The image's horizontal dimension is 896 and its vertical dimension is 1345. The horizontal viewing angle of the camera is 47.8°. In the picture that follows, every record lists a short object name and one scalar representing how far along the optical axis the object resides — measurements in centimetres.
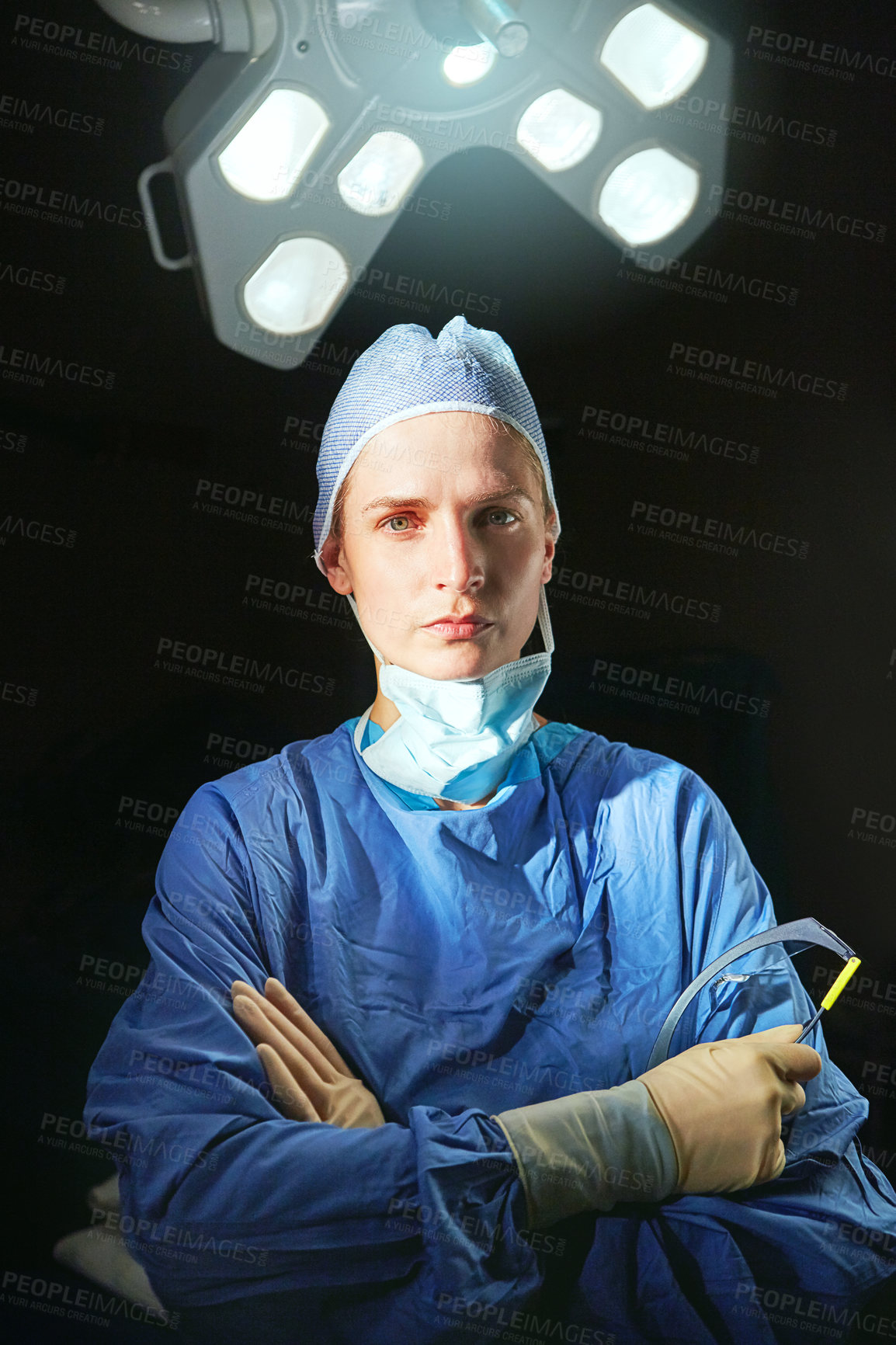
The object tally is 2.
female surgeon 144
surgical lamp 175
